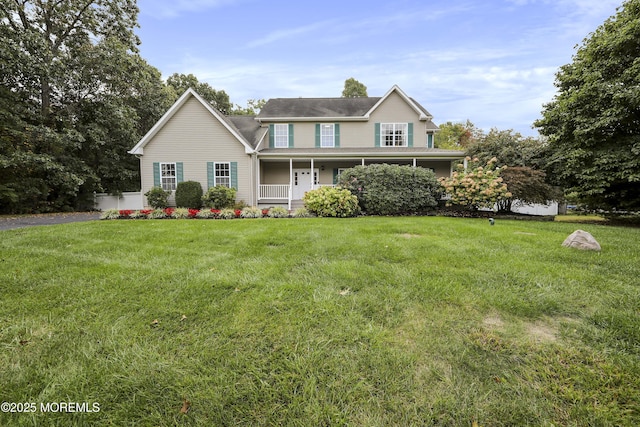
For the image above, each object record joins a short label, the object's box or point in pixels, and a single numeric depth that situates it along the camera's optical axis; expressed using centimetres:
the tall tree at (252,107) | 3410
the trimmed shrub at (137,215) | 1078
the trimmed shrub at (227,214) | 1102
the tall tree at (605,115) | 920
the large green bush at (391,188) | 1142
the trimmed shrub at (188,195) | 1327
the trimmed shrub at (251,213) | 1123
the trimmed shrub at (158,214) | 1073
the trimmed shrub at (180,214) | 1087
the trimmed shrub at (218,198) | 1320
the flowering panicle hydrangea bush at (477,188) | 1054
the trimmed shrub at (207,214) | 1103
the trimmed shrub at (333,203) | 1076
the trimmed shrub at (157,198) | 1337
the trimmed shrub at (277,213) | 1127
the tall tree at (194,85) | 2817
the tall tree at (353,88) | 3119
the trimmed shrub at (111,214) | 1038
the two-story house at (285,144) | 1408
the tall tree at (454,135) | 3253
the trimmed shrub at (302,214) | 1105
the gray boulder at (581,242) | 477
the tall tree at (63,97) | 1279
